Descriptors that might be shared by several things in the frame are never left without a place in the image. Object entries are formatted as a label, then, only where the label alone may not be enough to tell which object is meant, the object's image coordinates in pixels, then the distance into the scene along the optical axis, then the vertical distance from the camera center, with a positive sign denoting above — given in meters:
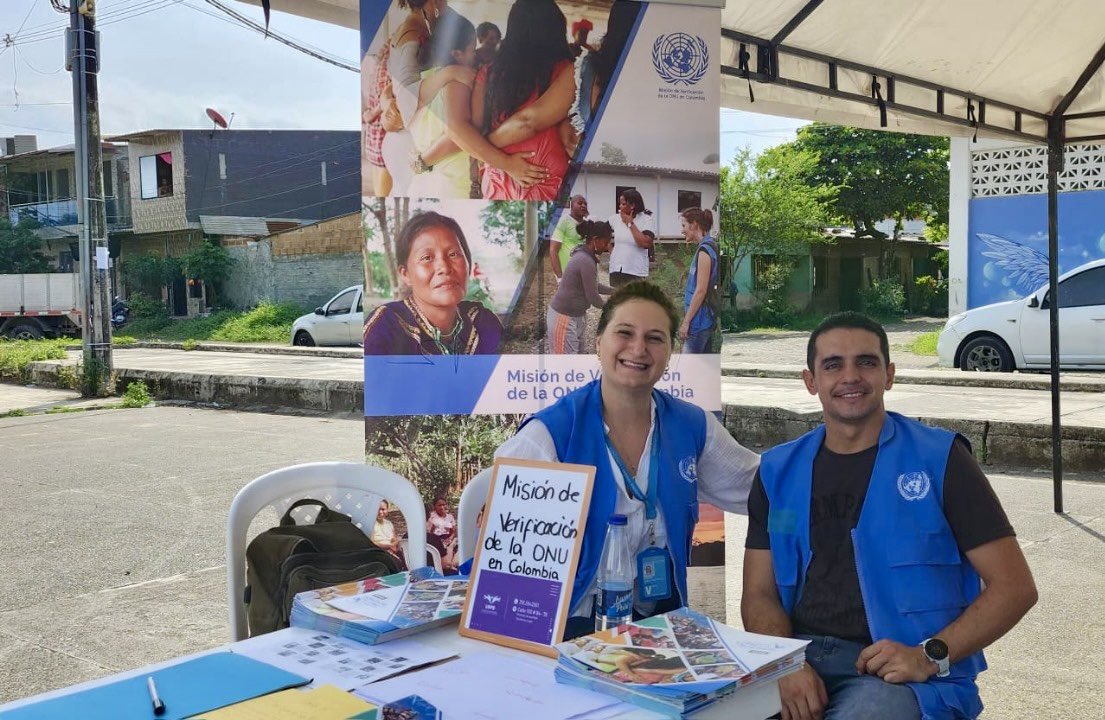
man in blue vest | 2.44 -0.57
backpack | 2.88 -0.67
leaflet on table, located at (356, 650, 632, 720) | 1.81 -0.67
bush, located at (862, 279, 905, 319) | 30.39 +0.68
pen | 1.82 -0.65
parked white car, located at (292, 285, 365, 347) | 22.62 +0.20
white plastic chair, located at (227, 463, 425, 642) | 3.19 -0.55
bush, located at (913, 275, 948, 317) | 31.23 +0.76
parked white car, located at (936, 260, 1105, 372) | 13.27 -0.12
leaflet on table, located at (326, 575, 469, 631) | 2.26 -0.62
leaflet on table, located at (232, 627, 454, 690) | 2.01 -0.66
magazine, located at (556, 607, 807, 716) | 1.79 -0.61
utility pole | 14.23 +2.41
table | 1.81 -0.67
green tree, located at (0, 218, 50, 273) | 36.91 +3.19
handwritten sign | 2.15 -0.48
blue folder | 1.82 -0.66
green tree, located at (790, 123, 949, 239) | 31.78 +4.71
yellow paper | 1.78 -0.65
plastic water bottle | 2.33 -0.59
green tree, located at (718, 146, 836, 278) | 27.52 +3.09
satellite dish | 37.60 +7.87
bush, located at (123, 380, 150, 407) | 14.43 -0.88
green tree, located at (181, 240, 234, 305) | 33.84 +2.29
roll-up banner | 3.83 +0.48
